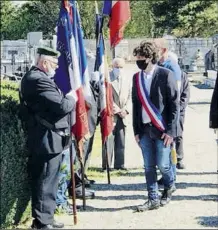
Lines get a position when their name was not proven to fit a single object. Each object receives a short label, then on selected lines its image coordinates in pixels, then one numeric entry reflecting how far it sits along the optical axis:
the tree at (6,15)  63.06
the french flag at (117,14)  7.84
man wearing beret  6.09
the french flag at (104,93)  8.83
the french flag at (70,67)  6.70
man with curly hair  7.07
